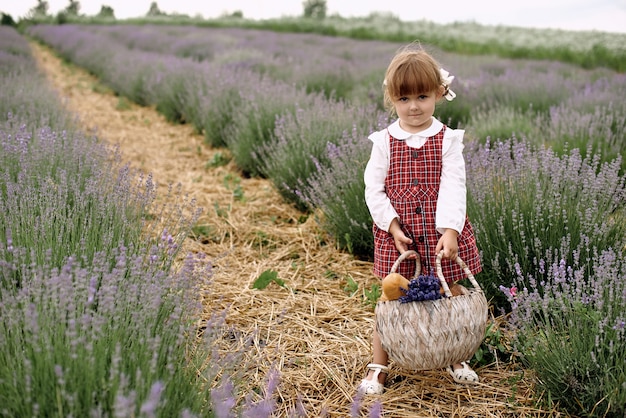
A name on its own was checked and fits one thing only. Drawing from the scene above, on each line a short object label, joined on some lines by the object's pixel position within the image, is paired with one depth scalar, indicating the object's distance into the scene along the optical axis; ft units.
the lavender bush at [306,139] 13.67
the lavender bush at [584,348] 5.74
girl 6.95
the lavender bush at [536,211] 8.23
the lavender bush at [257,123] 16.84
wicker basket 6.17
